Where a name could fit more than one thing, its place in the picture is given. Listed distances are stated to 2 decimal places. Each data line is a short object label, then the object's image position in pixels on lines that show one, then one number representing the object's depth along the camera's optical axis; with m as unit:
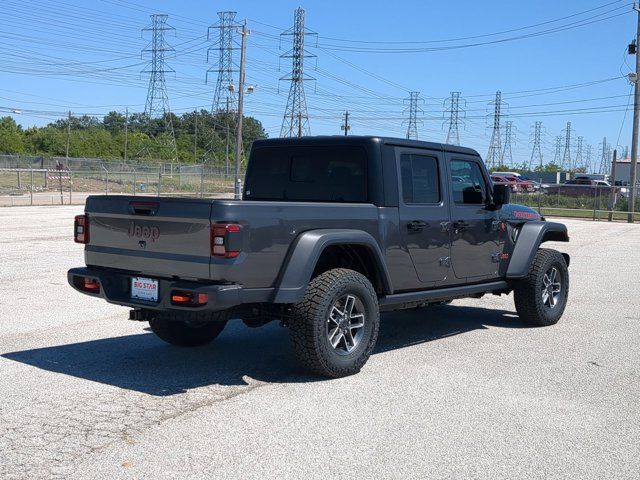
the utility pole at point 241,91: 42.63
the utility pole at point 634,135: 35.50
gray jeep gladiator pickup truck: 5.70
